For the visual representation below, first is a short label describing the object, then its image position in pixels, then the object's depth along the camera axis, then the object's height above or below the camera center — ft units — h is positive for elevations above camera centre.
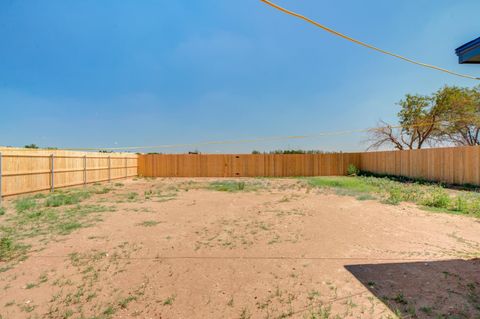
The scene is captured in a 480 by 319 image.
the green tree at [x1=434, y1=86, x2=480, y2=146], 47.98 +8.89
